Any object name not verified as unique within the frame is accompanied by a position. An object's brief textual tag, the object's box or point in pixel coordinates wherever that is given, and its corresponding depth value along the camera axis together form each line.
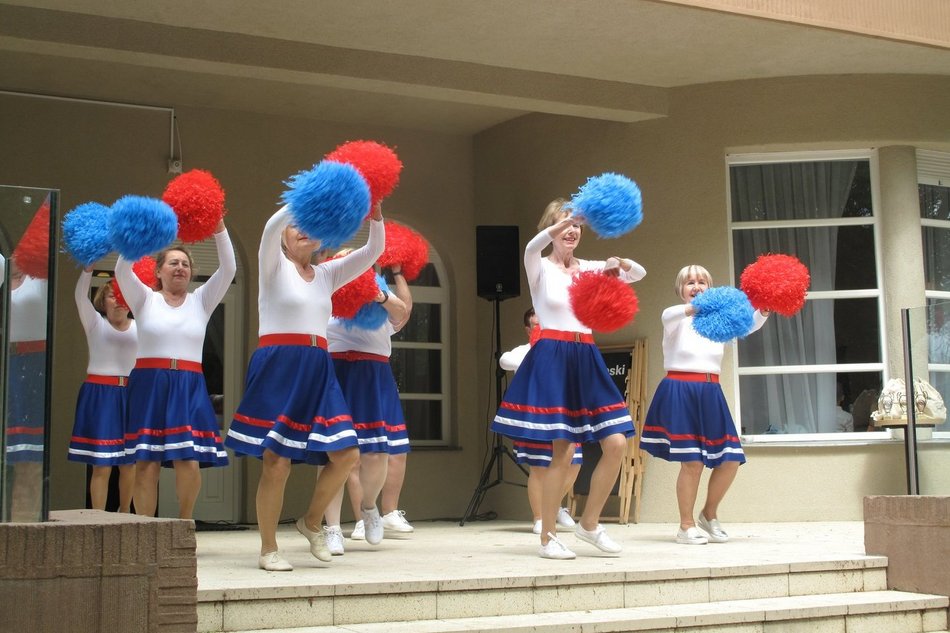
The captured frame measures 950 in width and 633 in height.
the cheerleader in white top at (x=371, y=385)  6.50
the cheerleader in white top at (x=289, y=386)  4.80
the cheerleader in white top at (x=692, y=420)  6.96
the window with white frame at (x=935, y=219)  9.62
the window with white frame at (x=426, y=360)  11.27
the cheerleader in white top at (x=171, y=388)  5.73
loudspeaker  10.41
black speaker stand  9.49
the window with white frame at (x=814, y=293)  9.50
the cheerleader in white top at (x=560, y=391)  5.52
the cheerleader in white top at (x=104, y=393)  6.40
